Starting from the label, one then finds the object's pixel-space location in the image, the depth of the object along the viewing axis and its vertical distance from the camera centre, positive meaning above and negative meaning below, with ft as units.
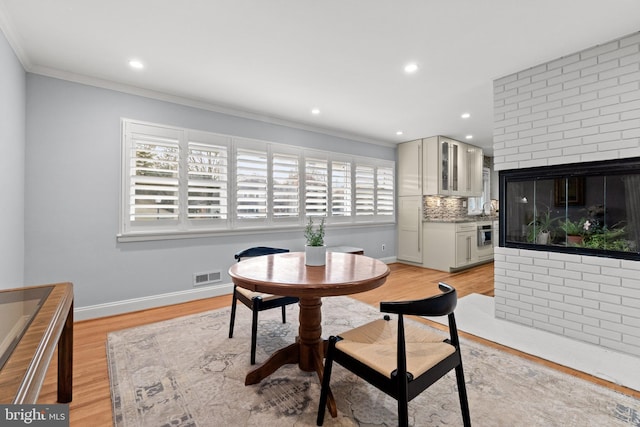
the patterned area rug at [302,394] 5.16 -3.57
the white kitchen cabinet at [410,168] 18.48 +3.26
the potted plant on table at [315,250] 6.64 -0.76
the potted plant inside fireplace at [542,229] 9.11 -0.36
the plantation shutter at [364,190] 17.71 +1.74
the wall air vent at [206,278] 11.87 -2.55
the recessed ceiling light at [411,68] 8.97 +4.77
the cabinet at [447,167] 17.54 +3.21
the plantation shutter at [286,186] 13.98 +1.56
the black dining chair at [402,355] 3.99 -2.14
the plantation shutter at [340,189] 16.47 +1.69
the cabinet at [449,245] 16.99 -1.68
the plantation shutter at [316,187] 15.25 +1.62
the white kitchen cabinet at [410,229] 18.69 -0.75
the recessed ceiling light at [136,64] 8.75 +4.73
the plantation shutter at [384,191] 18.79 +1.73
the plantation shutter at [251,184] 12.82 +1.53
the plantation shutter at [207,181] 11.65 +1.48
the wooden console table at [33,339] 2.75 -1.50
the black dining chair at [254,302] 6.91 -2.13
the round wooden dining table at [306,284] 5.18 -1.21
